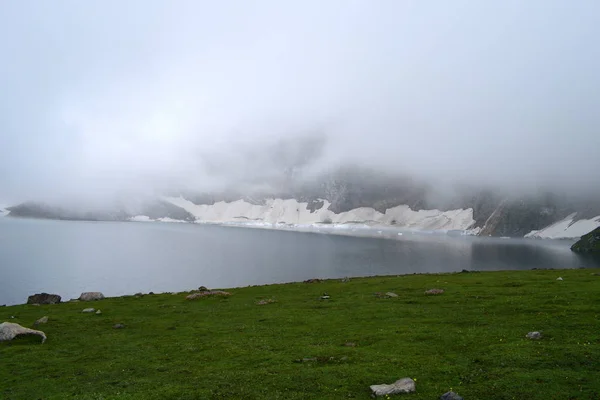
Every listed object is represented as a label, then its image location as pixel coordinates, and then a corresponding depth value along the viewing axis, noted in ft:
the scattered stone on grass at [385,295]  116.67
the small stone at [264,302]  122.11
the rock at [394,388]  44.37
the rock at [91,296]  146.61
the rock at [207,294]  136.89
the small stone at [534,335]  61.60
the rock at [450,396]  40.96
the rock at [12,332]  79.77
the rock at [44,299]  146.00
